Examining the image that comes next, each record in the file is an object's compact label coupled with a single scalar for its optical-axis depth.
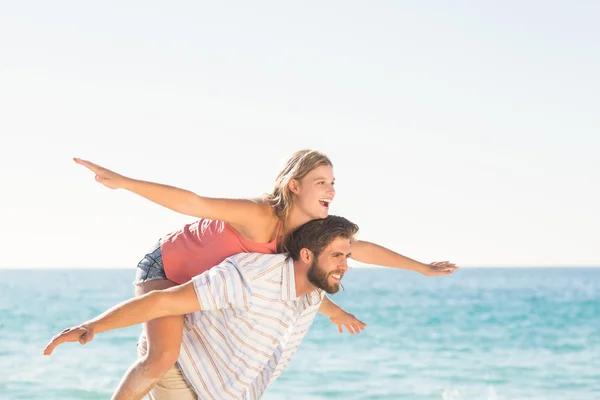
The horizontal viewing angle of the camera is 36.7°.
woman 4.20
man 4.09
